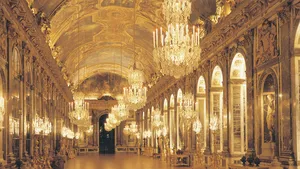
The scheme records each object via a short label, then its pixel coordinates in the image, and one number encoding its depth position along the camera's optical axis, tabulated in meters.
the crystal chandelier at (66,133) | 35.29
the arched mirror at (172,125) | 32.17
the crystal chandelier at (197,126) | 23.25
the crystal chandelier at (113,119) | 29.99
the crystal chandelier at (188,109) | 20.52
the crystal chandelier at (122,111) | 25.80
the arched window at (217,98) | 22.09
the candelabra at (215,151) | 18.39
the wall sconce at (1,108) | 10.61
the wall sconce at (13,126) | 14.01
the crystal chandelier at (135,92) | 18.56
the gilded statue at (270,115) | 14.29
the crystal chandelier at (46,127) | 22.62
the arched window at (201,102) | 24.86
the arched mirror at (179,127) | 29.55
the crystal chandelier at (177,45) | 11.43
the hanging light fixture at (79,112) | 23.89
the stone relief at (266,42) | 13.95
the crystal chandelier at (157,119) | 32.08
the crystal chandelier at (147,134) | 44.44
